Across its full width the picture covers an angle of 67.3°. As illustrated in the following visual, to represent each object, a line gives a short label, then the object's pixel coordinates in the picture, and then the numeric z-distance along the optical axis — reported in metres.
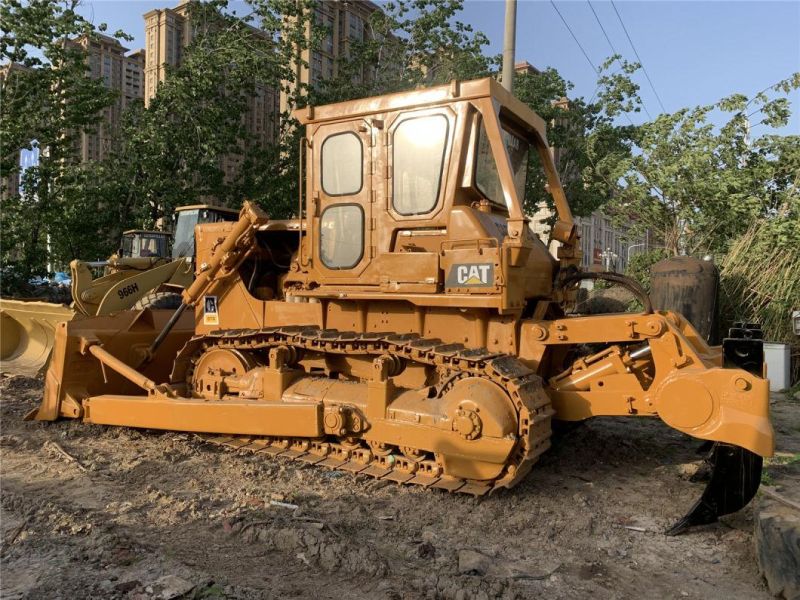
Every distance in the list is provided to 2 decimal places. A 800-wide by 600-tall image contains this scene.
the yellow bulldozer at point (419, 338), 4.18
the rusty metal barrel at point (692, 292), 9.11
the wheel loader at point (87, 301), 7.53
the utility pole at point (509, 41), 9.14
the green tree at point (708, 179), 12.48
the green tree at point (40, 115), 12.77
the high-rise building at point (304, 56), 21.34
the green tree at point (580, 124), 19.19
